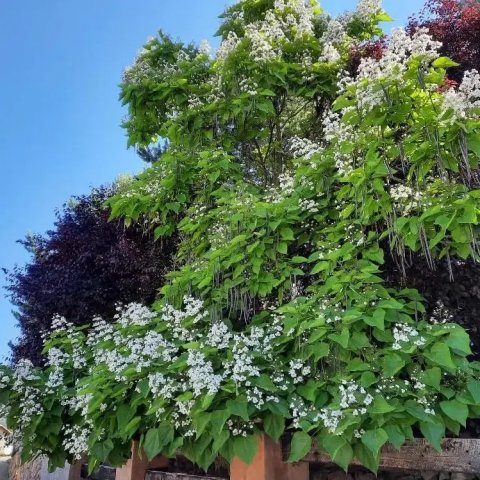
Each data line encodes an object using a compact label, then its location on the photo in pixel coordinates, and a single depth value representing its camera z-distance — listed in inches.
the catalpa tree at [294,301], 95.8
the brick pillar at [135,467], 147.7
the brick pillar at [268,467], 108.0
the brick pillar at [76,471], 185.0
